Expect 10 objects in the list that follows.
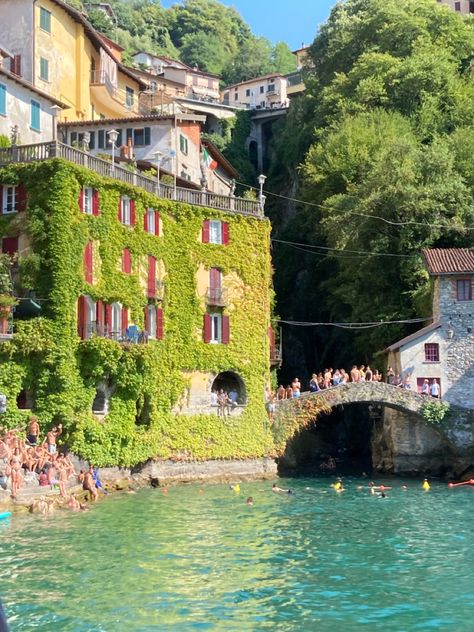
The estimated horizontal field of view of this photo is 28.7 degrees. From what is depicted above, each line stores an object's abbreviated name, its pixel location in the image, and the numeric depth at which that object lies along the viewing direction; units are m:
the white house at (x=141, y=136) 56.81
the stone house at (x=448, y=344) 48.62
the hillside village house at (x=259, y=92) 115.94
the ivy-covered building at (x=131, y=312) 39.16
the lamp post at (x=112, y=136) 42.37
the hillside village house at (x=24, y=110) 45.97
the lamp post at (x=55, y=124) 45.34
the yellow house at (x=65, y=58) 54.72
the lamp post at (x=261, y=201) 49.34
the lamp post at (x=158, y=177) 46.41
